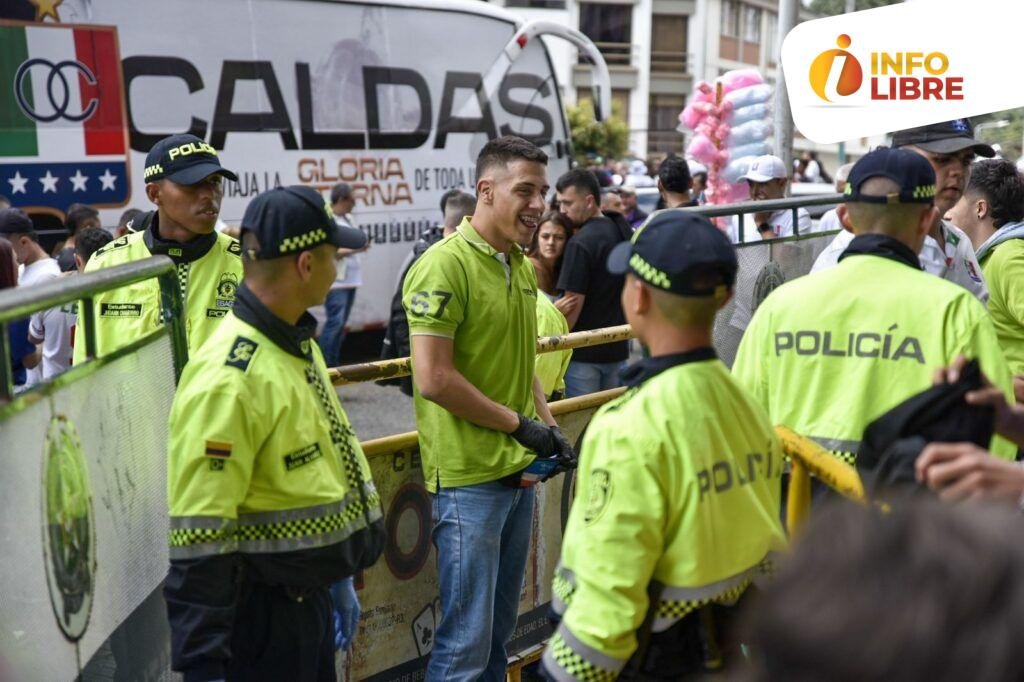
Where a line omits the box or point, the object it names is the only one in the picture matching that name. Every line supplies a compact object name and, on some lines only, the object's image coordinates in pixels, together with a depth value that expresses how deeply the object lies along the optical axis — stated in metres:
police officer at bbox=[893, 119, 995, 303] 4.73
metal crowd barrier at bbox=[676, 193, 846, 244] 5.16
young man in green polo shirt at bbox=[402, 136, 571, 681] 3.98
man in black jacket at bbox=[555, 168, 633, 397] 7.27
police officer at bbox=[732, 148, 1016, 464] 3.14
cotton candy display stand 11.18
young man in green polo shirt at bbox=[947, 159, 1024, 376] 4.84
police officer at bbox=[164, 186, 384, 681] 2.81
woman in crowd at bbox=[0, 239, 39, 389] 6.87
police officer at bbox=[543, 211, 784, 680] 2.51
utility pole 9.41
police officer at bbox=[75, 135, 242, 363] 4.36
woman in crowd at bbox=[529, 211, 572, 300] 7.78
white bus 10.35
